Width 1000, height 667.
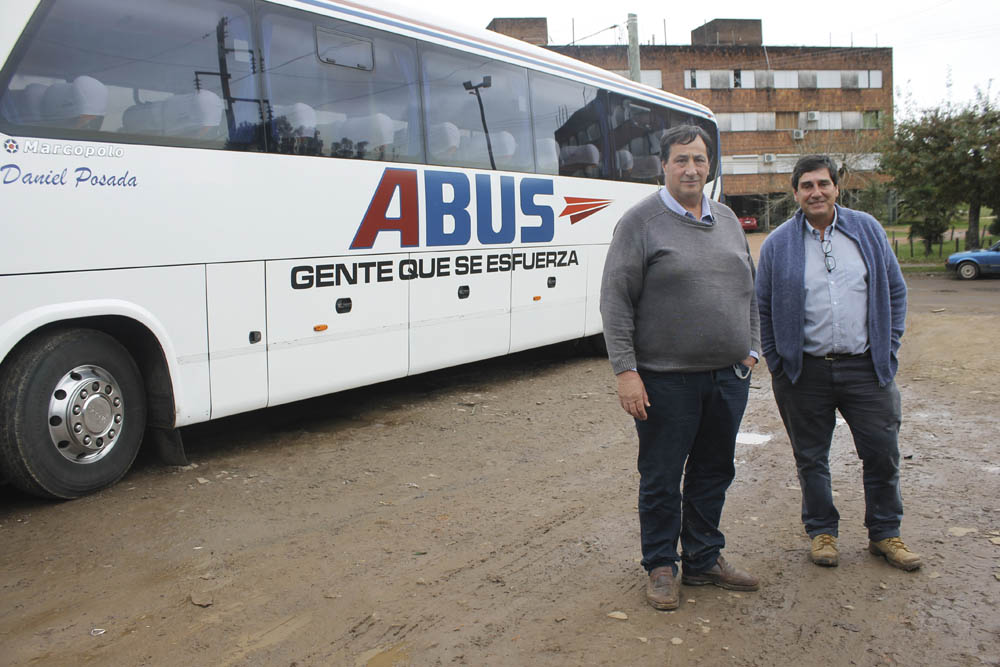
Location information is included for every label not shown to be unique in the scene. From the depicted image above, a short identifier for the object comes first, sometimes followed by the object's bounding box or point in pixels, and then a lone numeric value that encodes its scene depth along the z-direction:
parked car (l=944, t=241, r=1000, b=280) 23.61
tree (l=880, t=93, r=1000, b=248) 23.91
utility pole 23.22
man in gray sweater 3.78
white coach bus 5.17
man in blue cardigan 4.20
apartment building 58.00
